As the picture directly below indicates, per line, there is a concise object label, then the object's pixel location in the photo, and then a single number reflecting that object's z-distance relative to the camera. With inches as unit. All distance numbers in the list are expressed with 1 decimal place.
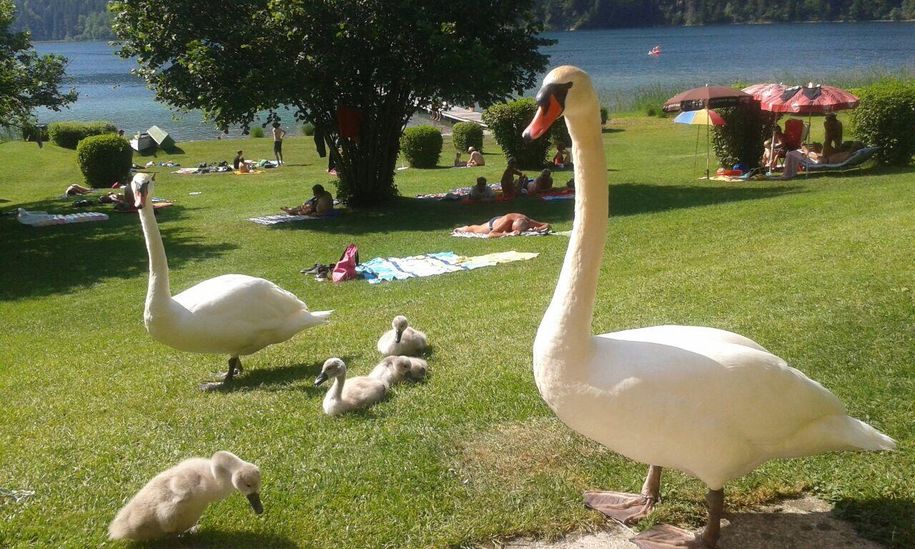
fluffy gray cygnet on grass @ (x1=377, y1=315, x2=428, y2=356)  290.7
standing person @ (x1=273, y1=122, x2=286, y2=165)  1224.5
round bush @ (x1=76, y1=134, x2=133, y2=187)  1083.3
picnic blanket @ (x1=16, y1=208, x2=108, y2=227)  788.6
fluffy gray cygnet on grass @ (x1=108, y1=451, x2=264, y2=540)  160.7
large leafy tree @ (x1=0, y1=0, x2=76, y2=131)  732.0
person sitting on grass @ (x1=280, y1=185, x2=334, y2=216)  788.6
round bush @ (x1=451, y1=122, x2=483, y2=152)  1250.0
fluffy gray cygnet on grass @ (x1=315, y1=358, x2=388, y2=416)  236.7
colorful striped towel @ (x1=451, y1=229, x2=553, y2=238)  617.3
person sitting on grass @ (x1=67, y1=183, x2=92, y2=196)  992.9
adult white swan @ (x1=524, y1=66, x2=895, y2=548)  139.7
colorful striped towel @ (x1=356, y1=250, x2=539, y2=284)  517.0
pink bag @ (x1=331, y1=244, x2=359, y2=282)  513.0
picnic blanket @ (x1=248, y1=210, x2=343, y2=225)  757.1
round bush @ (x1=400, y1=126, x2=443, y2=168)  1135.0
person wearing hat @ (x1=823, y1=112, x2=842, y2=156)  847.0
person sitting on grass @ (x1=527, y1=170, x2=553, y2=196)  850.1
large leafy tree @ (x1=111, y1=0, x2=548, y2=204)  717.9
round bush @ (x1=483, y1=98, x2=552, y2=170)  1081.4
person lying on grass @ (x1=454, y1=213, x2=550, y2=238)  624.4
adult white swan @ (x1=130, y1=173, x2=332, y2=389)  276.4
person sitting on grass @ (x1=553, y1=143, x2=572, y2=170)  1074.1
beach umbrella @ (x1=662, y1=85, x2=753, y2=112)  853.2
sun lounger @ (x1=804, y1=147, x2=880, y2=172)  807.9
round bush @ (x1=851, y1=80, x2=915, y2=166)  823.7
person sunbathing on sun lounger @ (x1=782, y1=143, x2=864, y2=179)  824.9
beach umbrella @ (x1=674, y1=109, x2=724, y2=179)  844.0
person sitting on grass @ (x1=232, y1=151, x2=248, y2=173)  1170.6
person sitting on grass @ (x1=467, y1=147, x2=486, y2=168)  1133.7
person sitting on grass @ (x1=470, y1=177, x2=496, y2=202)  816.9
